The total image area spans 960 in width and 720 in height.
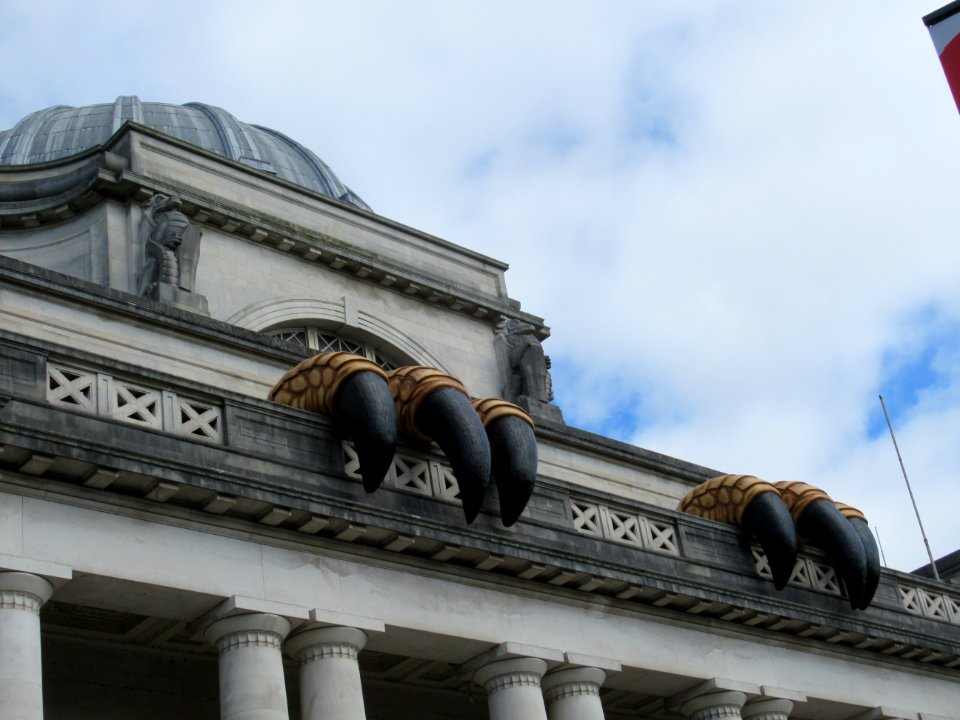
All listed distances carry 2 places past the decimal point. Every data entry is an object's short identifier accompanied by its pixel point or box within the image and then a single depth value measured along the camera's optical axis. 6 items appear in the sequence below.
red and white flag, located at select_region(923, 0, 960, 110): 13.84
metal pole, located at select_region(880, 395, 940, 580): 46.06
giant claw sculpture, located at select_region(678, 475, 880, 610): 28.27
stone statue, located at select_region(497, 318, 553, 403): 39.75
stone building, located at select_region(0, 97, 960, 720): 20.27
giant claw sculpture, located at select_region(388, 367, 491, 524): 23.61
